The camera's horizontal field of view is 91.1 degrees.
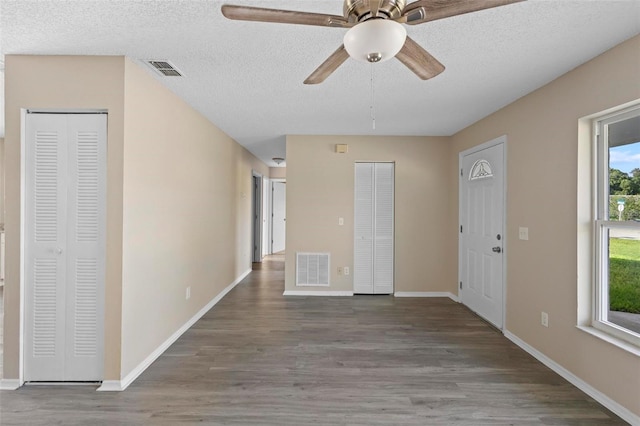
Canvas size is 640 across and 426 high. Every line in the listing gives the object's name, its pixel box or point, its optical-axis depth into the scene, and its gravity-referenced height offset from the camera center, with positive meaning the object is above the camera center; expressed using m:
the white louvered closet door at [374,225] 4.69 -0.17
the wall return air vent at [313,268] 4.67 -0.81
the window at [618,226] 2.09 -0.07
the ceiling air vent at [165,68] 2.34 +1.12
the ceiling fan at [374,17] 1.11 +0.76
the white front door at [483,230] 3.40 -0.19
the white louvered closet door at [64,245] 2.26 -0.23
